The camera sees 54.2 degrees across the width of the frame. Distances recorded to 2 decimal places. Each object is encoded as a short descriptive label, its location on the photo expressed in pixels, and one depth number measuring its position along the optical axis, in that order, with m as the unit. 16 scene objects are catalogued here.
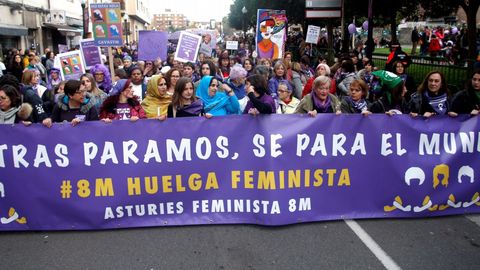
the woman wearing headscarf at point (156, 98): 5.85
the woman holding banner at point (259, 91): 5.03
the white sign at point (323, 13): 17.98
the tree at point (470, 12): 13.64
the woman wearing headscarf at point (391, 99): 5.74
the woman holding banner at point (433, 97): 5.55
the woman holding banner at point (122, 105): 5.47
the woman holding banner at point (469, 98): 5.60
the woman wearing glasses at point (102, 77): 8.37
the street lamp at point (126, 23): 51.52
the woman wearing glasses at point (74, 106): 5.29
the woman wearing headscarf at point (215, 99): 5.74
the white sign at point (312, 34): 15.30
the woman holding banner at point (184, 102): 5.24
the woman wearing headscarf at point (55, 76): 9.59
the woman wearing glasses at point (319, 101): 5.17
